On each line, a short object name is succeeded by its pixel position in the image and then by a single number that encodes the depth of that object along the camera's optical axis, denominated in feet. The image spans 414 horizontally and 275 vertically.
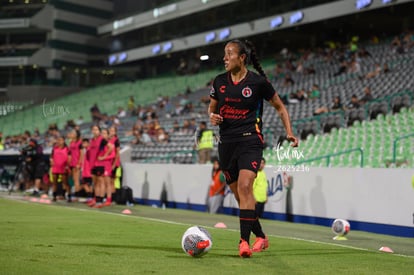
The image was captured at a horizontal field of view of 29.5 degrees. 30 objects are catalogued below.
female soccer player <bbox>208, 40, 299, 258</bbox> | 29.09
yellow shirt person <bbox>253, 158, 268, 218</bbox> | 58.80
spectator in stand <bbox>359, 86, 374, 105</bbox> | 85.25
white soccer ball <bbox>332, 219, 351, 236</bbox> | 41.86
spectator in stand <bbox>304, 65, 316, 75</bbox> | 124.77
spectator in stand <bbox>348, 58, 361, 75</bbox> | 109.80
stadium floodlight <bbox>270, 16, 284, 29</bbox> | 155.84
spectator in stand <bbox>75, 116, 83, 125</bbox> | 148.31
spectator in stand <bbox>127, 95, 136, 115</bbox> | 147.88
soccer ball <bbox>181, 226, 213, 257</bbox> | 27.76
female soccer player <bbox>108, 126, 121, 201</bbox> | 67.21
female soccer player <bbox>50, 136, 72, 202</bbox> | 75.15
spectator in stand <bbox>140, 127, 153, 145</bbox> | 101.27
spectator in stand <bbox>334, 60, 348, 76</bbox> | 114.01
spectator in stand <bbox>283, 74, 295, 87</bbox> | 120.37
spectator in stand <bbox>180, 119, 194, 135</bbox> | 99.38
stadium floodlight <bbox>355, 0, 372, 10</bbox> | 130.82
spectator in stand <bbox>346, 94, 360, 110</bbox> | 83.35
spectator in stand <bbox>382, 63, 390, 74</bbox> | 98.70
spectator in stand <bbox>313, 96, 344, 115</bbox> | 85.35
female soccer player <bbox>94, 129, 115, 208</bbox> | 66.69
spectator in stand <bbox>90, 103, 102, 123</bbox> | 144.18
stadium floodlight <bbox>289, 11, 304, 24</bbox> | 149.58
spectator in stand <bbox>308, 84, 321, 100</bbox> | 99.20
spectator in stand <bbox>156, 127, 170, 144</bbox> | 99.64
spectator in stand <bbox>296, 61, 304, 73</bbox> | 129.49
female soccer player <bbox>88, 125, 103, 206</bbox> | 67.41
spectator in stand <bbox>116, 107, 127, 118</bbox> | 142.35
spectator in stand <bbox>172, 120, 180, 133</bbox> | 104.30
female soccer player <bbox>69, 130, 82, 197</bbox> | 76.18
